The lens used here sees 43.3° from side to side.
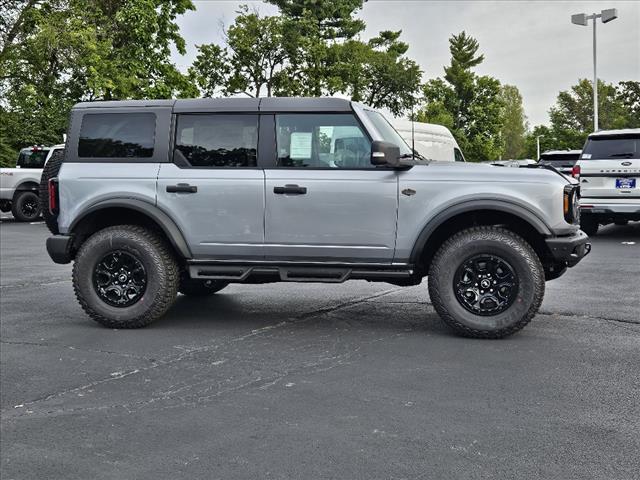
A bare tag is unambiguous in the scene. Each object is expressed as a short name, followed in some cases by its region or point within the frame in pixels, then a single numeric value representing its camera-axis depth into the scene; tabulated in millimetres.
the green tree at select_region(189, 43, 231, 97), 46531
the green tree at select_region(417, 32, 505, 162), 63750
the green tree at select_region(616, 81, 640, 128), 69312
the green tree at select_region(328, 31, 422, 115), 56125
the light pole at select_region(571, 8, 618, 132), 34094
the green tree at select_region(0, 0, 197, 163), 30875
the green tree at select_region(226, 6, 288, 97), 46219
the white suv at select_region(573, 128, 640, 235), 14133
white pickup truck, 23970
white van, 19625
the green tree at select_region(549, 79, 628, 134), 66312
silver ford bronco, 6496
